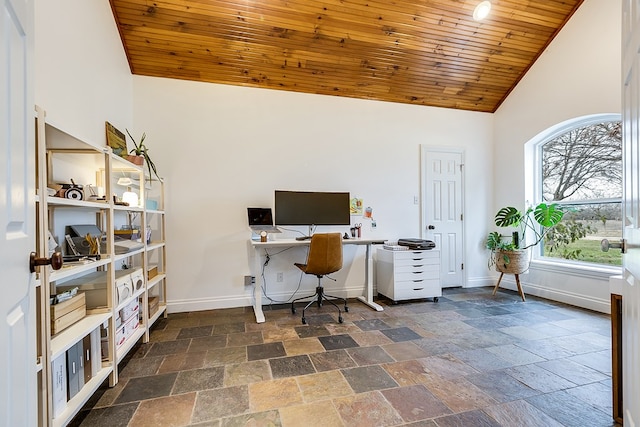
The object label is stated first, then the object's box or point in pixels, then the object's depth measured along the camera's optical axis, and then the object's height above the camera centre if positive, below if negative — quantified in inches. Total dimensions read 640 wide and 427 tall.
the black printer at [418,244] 142.8 -15.8
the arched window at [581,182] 131.6 +13.2
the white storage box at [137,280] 88.1 -20.0
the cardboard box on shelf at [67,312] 58.0 -20.2
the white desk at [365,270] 118.6 -26.1
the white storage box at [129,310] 83.0 -28.0
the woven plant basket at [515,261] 145.3 -24.9
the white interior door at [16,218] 28.0 -0.2
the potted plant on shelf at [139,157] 98.5 +19.6
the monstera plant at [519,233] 141.7 -12.6
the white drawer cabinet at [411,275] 140.7 -30.5
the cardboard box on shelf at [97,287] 71.3 -17.8
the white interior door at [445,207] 164.6 +2.2
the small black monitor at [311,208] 132.3 +2.1
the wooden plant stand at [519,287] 147.3 -38.4
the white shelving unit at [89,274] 50.2 -15.2
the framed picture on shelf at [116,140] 104.2 +27.7
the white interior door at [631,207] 38.4 +0.2
